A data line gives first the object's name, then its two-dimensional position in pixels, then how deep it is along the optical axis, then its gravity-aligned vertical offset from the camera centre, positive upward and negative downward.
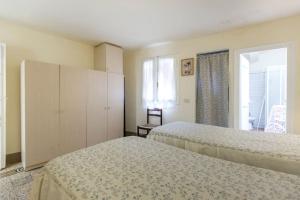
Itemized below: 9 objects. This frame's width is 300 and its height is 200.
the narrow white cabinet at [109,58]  3.99 +0.94
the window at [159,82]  4.01 +0.38
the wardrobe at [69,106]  2.76 -0.15
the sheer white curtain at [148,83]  4.34 +0.38
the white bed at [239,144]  1.61 -0.51
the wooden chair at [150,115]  3.99 -0.43
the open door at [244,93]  3.27 +0.10
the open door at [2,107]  2.65 -0.15
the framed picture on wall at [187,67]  3.72 +0.68
